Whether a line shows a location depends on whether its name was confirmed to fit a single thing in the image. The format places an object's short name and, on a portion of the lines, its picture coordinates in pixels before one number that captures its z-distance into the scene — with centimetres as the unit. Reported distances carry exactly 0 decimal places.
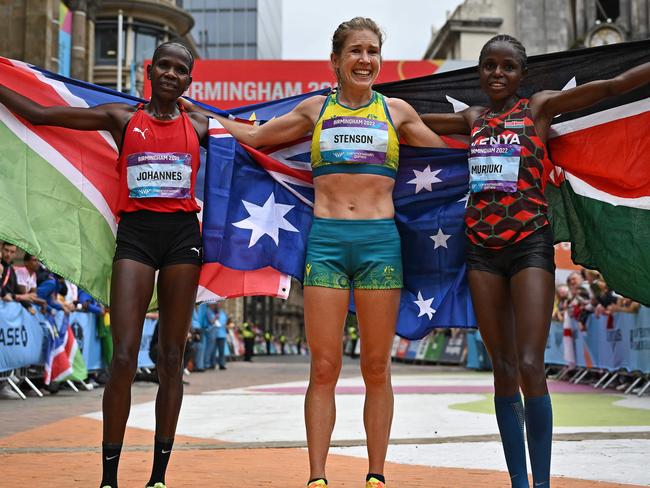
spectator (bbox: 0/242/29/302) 1270
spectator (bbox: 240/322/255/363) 4356
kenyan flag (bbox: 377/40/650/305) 602
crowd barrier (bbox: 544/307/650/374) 1462
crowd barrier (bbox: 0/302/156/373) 1262
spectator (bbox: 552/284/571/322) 1925
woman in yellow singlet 530
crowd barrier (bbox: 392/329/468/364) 3028
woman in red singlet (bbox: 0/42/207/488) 520
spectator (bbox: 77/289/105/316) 1586
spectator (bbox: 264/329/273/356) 7331
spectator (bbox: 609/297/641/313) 1489
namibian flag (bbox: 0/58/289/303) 600
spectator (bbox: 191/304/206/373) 2385
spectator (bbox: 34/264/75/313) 1414
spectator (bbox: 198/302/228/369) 2530
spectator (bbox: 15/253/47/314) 1337
